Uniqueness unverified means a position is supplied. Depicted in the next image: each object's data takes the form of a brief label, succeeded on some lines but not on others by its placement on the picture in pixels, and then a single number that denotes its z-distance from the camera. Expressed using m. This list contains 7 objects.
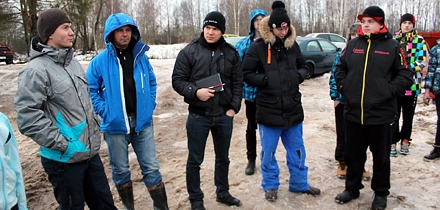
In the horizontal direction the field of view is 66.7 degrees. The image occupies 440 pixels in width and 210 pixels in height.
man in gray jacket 2.20
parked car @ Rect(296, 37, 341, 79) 11.62
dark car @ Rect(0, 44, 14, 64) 24.36
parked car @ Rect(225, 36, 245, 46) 12.52
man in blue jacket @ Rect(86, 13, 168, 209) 2.87
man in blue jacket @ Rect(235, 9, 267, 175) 4.03
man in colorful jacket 4.44
